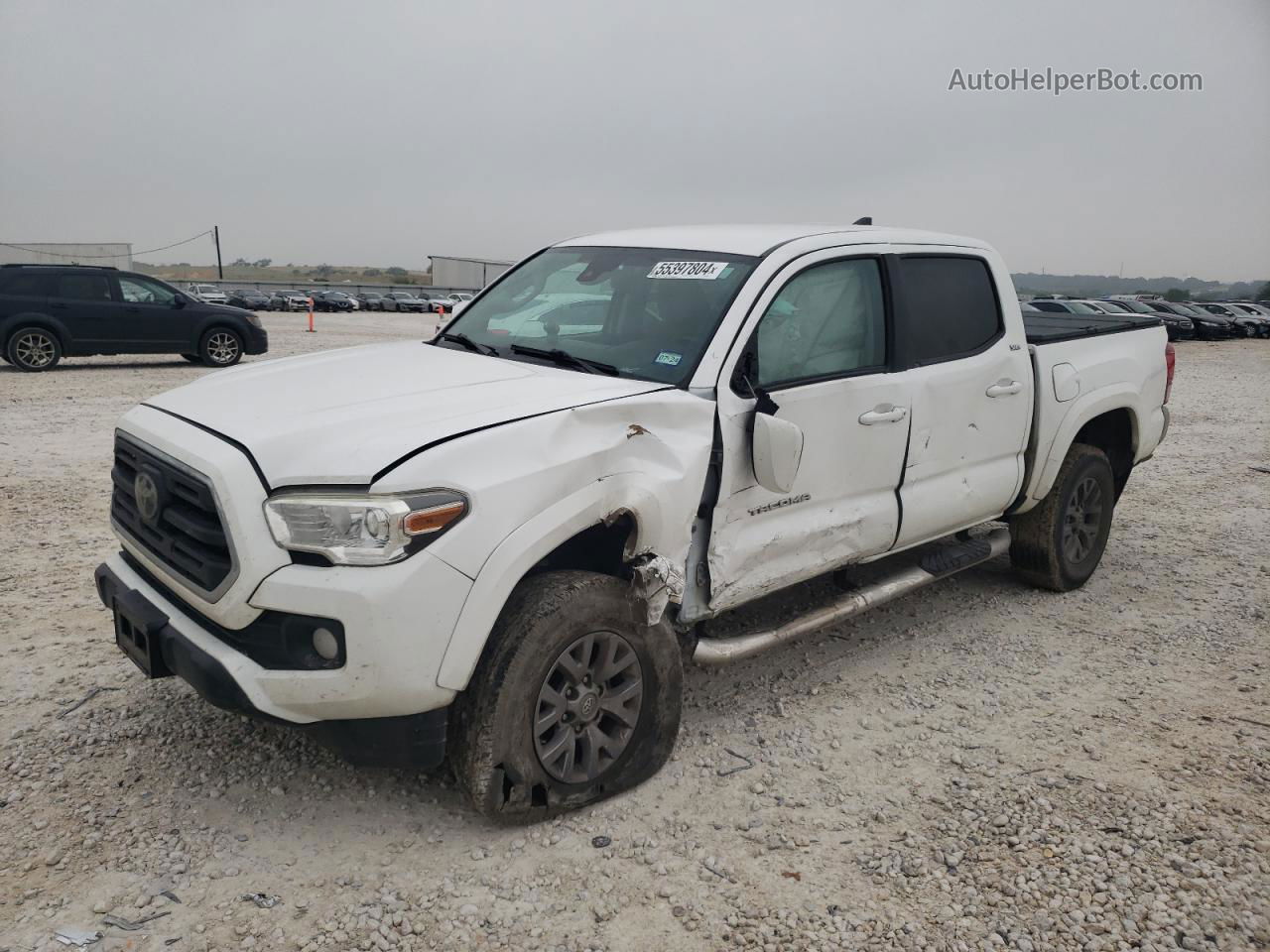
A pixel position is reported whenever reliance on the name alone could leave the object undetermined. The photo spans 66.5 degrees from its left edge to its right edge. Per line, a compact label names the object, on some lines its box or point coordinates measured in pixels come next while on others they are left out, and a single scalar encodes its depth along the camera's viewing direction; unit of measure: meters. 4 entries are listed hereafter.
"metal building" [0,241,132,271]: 64.64
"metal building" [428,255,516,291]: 92.31
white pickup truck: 2.65
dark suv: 14.20
